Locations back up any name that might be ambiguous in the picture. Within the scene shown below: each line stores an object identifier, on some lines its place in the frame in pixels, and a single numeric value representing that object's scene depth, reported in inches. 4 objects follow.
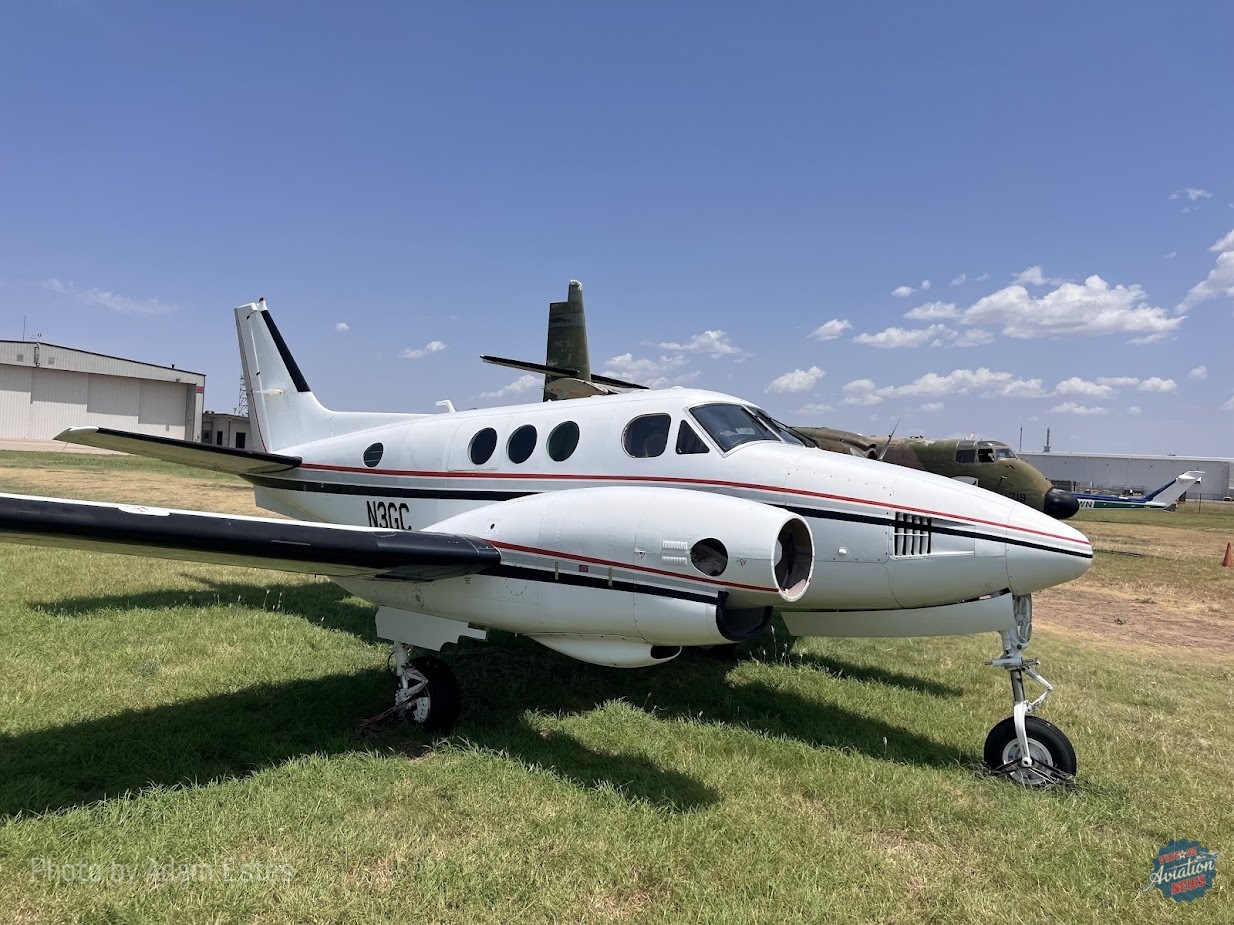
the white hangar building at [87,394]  2159.2
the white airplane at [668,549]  184.9
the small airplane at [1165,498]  1200.8
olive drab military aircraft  596.1
